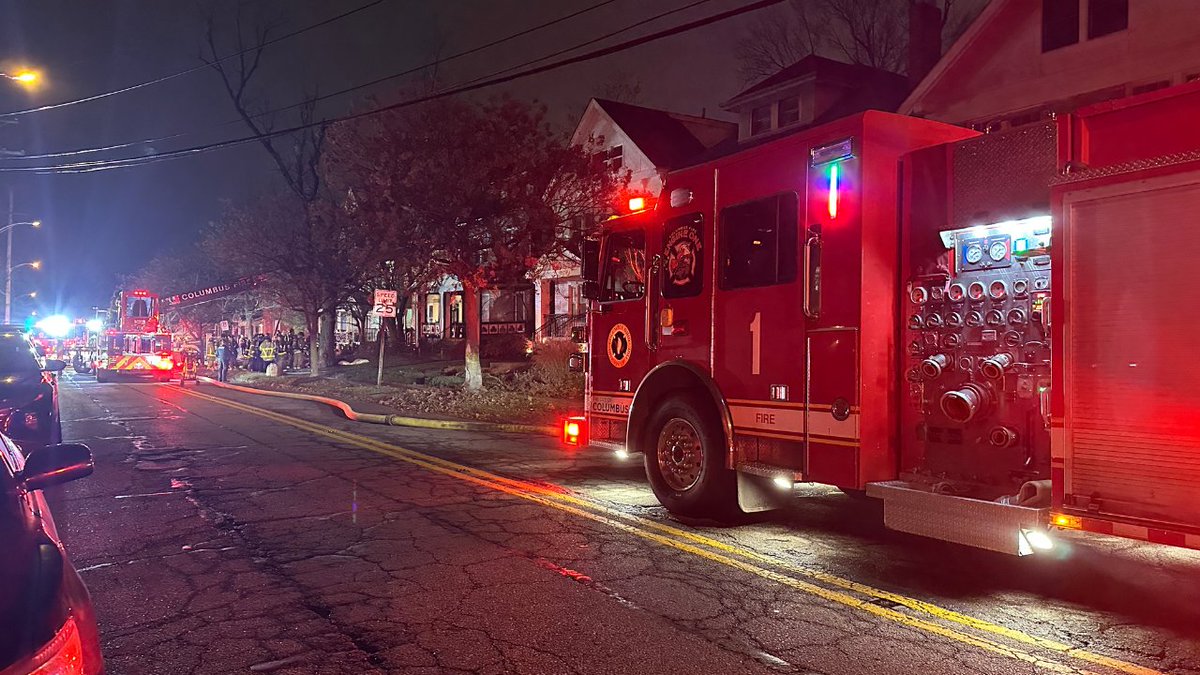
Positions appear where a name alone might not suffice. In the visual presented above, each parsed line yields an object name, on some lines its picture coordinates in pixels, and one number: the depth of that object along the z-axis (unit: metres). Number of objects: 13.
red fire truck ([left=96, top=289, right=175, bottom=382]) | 28.86
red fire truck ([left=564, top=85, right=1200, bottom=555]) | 4.05
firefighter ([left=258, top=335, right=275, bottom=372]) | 33.60
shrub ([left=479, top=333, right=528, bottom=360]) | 28.58
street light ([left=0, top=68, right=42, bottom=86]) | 16.61
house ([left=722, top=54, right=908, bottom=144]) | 23.95
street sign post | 18.20
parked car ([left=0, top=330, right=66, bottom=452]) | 8.47
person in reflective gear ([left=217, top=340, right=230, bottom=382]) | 29.56
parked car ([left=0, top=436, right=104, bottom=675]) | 2.03
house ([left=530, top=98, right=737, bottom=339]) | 28.77
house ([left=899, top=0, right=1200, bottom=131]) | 15.91
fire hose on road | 13.93
